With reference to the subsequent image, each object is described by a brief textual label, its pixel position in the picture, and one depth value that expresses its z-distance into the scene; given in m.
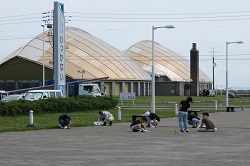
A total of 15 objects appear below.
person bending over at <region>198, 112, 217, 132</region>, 23.56
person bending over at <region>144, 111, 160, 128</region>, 26.22
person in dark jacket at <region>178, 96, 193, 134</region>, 22.80
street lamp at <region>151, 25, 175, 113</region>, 32.33
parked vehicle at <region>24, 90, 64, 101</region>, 41.56
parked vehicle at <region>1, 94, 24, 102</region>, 43.28
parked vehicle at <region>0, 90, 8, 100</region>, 51.85
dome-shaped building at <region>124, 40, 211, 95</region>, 116.84
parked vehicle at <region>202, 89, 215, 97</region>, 106.19
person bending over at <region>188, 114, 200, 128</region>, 26.25
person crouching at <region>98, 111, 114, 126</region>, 27.00
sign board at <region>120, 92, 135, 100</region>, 56.88
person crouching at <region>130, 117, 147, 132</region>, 23.41
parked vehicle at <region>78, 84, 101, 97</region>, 64.75
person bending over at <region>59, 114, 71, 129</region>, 25.34
